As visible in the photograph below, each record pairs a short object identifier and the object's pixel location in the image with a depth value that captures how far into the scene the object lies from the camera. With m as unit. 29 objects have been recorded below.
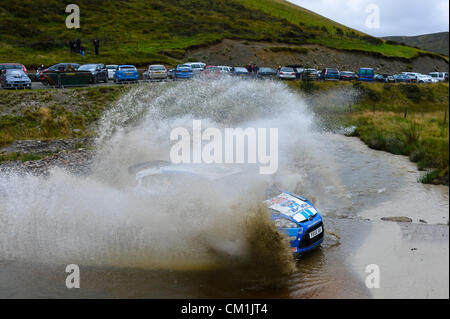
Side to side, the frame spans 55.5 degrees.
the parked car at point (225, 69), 37.50
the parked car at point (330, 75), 39.48
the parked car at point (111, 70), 34.52
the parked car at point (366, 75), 41.94
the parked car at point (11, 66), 31.52
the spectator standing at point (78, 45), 46.03
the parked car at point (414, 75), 45.78
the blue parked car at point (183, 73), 33.54
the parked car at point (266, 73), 36.94
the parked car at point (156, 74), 32.37
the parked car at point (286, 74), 37.25
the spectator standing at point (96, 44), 44.97
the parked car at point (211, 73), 34.69
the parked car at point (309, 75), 36.86
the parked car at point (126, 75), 31.69
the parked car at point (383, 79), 43.92
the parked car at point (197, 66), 39.38
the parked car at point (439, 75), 49.56
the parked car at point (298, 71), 39.81
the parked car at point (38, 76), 31.40
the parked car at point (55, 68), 29.67
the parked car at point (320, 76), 39.56
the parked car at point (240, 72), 36.30
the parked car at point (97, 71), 31.55
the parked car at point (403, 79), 45.22
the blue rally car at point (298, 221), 9.55
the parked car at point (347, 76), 40.47
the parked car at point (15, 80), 27.80
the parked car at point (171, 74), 34.21
